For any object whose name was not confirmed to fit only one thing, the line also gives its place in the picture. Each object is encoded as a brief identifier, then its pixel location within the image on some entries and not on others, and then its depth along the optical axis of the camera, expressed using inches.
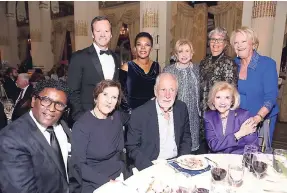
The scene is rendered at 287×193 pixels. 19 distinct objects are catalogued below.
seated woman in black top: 70.2
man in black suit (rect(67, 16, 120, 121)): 93.8
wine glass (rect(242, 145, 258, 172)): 62.8
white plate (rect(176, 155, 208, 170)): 62.0
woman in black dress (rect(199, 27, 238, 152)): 103.6
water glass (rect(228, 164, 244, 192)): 53.7
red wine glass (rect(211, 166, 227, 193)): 53.4
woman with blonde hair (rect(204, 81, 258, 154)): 83.2
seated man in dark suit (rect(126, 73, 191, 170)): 83.2
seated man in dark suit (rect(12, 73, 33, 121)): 115.5
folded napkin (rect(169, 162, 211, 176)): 60.3
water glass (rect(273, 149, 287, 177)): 63.6
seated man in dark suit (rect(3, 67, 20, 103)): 211.2
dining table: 52.1
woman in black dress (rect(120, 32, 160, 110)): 109.5
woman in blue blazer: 99.3
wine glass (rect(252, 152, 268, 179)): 59.7
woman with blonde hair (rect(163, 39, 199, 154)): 108.3
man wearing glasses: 47.9
